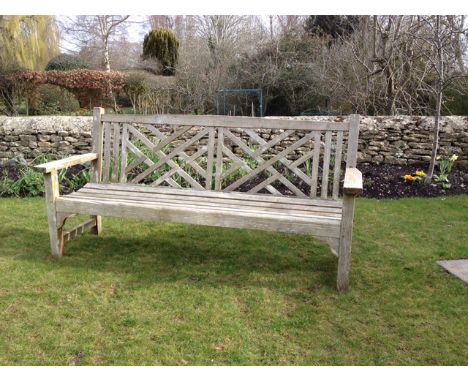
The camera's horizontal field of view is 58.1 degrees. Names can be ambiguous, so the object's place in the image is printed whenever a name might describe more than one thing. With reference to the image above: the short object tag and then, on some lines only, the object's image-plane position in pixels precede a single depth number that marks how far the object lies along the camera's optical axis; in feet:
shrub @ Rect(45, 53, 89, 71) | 43.73
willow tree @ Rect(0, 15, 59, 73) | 39.73
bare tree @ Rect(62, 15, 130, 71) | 57.67
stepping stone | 9.84
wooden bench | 9.09
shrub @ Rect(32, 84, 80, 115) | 35.65
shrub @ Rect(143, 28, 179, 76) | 49.75
